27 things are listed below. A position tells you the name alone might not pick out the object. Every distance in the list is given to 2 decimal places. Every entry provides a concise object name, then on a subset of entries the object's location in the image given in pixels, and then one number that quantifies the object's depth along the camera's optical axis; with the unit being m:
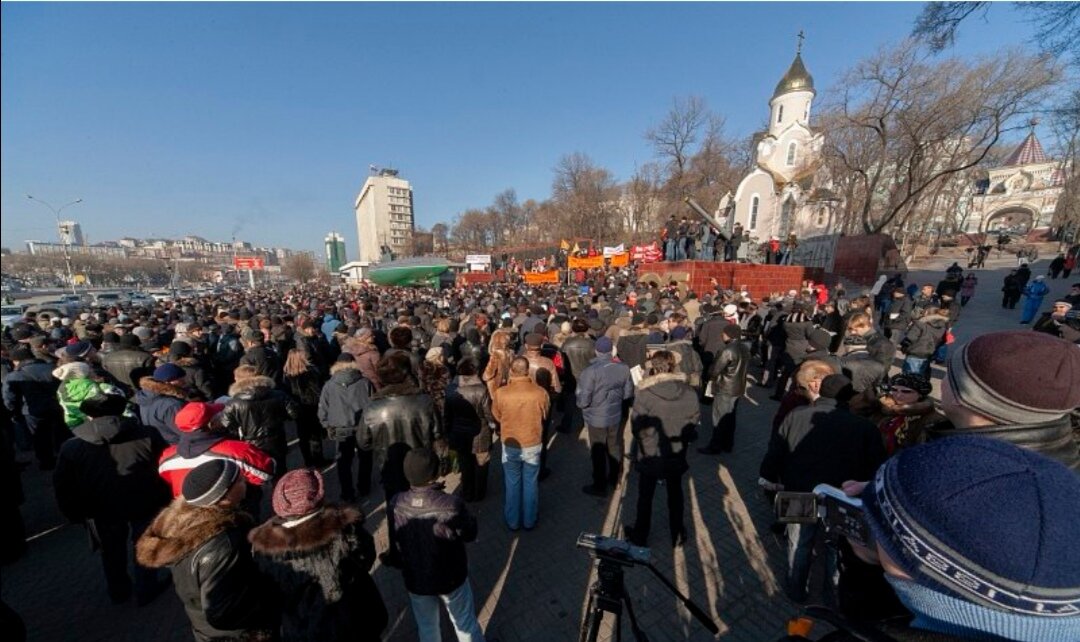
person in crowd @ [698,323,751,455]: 5.33
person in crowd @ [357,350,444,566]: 3.69
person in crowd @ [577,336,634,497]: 4.38
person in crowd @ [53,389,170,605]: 3.01
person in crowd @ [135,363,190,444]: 3.82
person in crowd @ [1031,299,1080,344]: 4.73
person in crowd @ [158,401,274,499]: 2.75
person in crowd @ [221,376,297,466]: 4.06
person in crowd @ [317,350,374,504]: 4.43
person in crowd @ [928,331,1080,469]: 1.36
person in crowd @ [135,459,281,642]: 1.93
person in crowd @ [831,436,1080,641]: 0.67
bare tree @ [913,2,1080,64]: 8.44
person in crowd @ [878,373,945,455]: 2.79
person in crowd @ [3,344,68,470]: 5.29
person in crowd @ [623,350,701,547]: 3.47
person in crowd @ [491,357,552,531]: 3.80
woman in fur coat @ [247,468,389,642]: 1.96
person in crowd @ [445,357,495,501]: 4.18
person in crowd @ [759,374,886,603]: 2.84
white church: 32.03
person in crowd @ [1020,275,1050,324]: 11.22
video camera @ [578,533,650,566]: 1.90
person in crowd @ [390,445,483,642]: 2.37
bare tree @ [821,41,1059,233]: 16.83
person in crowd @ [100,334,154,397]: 5.91
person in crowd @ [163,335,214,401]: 5.18
